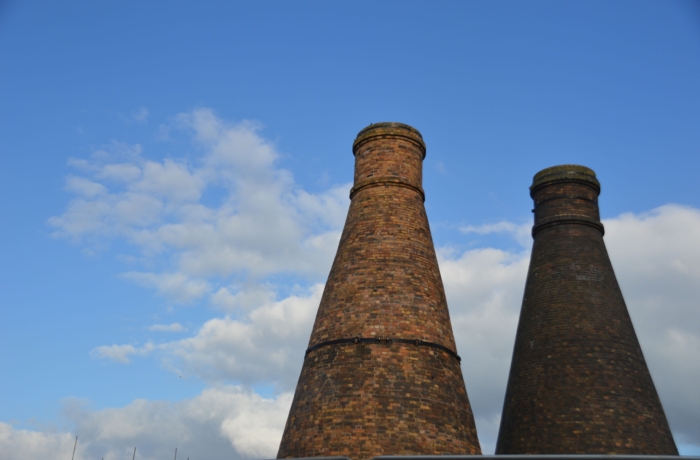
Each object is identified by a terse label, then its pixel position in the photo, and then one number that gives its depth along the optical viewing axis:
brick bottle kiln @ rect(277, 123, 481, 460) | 12.45
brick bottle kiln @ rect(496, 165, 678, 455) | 15.90
